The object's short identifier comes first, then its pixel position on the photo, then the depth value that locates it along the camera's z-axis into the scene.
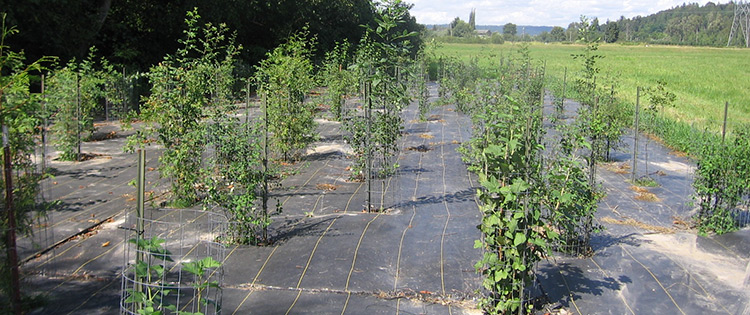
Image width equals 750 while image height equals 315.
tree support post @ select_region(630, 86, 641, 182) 9.29
